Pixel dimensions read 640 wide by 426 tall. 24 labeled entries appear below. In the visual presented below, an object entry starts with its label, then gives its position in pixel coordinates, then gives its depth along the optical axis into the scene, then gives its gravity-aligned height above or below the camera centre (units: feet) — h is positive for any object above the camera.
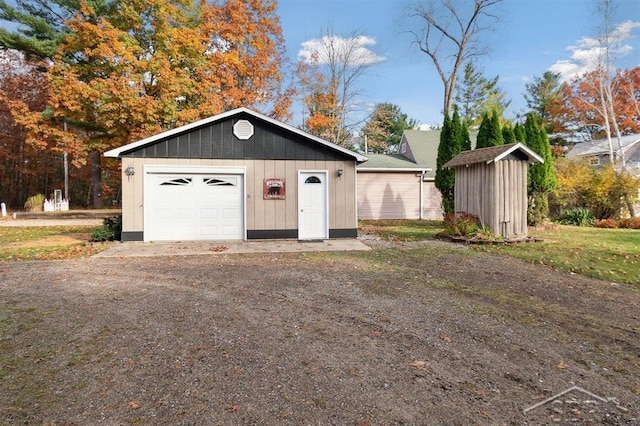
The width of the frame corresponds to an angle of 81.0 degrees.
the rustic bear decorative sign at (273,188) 36.68 +2.30
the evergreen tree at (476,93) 116.88 +36.79
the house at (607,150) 84.23 +14.02
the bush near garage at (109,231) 35.09 -1.65
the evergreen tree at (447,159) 50.01 +6.86
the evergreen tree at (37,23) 66.18 +35.12
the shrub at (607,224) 50.29 -2.19
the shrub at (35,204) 86.59 +2.36
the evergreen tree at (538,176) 45.78 +4.00
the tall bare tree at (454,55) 75.41 +32.90
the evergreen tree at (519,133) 47.29 +9.59
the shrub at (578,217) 52.85 -1.28
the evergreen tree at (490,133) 45.80 +9.42
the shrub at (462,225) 35.28 -1.48
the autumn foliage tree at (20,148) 87.20 +16.53
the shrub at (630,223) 48.27 -2.02
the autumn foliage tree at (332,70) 84.23 +32.26
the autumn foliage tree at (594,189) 52.54 +2.79
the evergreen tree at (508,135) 47.37 +9.46
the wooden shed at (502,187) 34.32 +2.05
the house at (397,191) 60.75 +3.16
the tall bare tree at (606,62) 71.41 +28.50
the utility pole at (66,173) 91.63 +10.21
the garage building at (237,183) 35.04 +2.79
